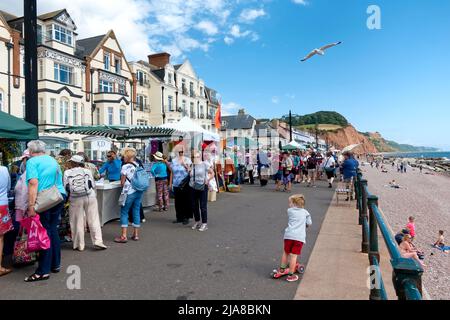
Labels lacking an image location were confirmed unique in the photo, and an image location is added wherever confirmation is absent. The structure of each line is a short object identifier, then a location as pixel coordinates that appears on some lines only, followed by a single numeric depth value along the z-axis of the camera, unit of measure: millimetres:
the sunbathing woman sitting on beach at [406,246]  7332
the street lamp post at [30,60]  6297
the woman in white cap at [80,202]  5113
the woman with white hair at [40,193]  4012
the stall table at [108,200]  6910
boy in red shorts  4191
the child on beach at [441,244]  9860
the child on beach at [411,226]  9350
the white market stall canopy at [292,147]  20859
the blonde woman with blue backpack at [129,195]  5852
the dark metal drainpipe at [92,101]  28734
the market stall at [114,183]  6992
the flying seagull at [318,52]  10473
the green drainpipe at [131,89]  34675
